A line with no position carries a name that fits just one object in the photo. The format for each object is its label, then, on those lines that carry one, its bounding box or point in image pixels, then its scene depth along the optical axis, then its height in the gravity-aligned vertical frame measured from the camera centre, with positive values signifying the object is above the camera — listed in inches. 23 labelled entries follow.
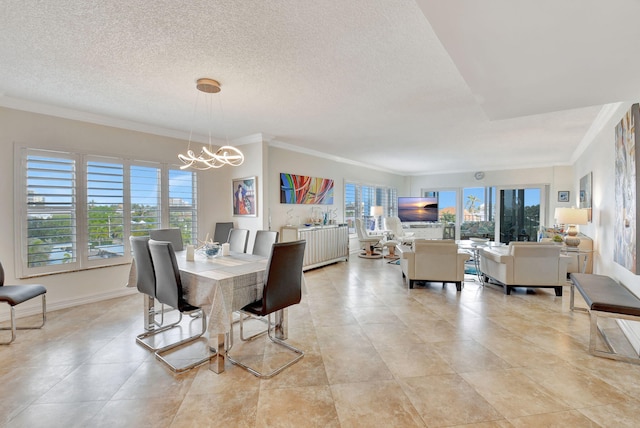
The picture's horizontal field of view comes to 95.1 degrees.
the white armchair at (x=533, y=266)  161.5 -29.9
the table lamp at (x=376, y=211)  318.0 +1.6
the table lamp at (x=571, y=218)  172.4 -3.3
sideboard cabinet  217.8 -23.7
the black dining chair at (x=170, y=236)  145.9 -12.3
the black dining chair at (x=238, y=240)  152.6 -14.7
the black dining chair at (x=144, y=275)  105.0 -23.2
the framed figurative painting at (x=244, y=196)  200.5 +11.1
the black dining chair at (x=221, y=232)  201.0 -13.6
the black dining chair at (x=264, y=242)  136.3 -13.9
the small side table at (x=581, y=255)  166.6 -26.6
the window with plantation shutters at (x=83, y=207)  133.6 +2.7
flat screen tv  383.9 +4.6
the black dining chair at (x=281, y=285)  90.9 -23.8
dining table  84.3 -24.2
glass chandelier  109.8 +48.3
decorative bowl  121.8 -15.8
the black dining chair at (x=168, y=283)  93.0 -23.4
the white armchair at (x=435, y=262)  171.0 -29.4
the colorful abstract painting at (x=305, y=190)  226.3 +19.0
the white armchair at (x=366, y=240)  285.6 -26.9
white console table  374.0 -22.5
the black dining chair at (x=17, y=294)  107.4 -31.9
